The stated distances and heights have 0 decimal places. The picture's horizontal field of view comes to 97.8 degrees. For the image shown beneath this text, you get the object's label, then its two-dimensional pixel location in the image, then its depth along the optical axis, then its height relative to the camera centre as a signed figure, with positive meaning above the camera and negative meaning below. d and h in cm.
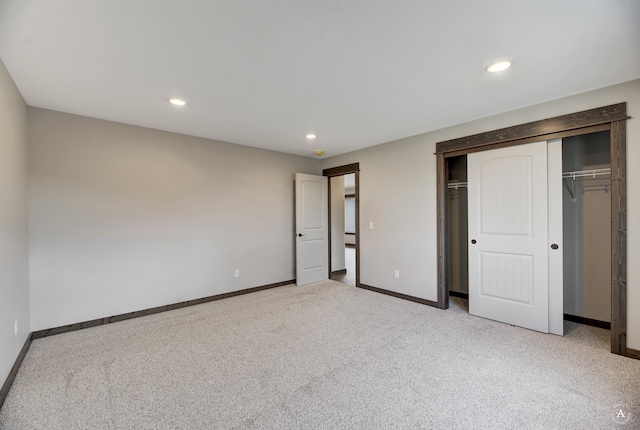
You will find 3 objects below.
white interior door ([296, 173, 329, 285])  495 -29
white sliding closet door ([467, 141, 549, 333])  295 -28
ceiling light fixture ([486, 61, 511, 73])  211 +112
